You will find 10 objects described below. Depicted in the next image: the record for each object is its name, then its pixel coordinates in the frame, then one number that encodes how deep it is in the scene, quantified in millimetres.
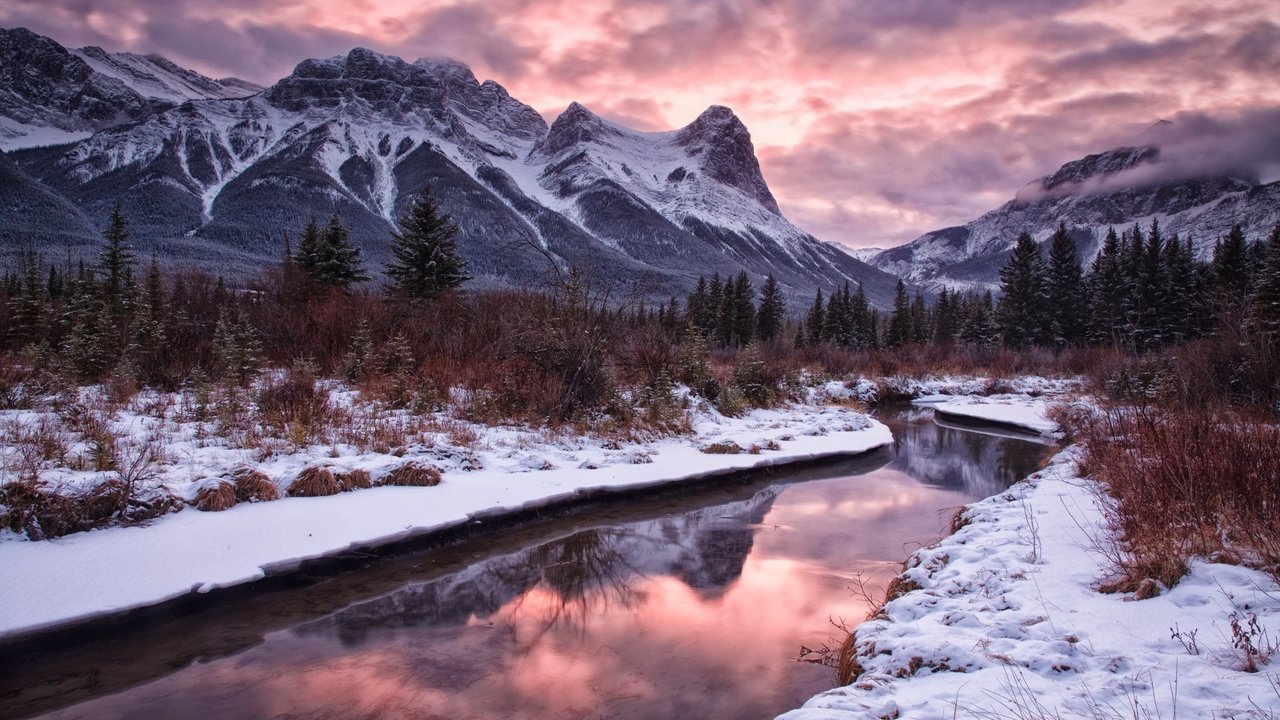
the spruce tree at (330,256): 22172
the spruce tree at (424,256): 22578
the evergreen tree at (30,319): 13629
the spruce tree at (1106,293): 42125
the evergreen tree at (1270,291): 18812
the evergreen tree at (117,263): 18469
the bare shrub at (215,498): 6918
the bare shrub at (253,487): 7359
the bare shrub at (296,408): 9391
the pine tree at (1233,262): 38125
